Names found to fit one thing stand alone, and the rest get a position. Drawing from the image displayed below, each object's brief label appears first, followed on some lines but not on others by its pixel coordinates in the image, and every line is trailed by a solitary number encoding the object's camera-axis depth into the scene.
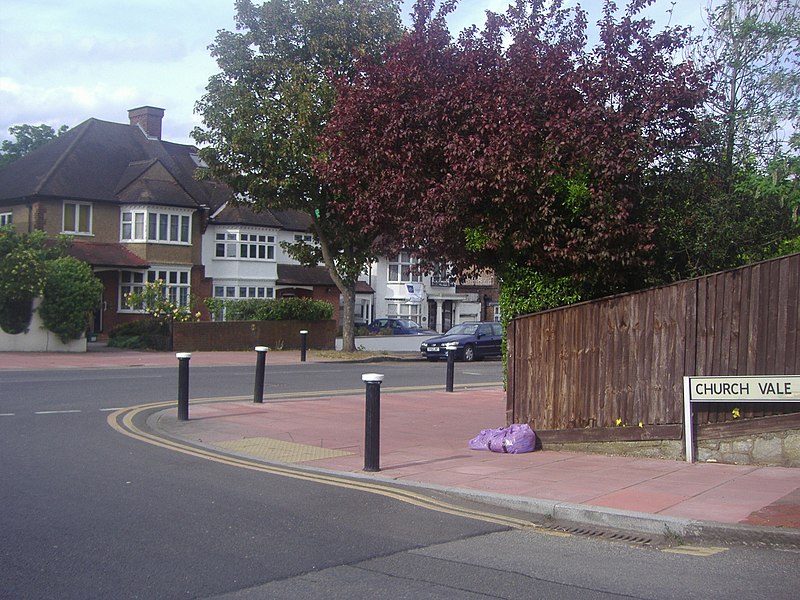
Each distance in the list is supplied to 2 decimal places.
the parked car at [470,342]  32.84
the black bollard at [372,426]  9.80
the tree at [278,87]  29.75
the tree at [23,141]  54.28
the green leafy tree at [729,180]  10.26
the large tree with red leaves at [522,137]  10.27
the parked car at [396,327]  47.41
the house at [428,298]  56.69
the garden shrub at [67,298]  29.34
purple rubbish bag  10.94
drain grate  7.10
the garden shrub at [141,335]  32.66
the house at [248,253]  43.72
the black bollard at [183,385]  13.40
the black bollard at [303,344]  29.68
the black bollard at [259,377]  15.55
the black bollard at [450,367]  19.28
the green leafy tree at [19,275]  28.22
